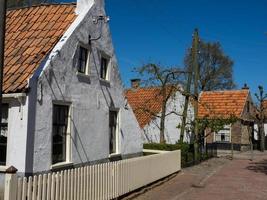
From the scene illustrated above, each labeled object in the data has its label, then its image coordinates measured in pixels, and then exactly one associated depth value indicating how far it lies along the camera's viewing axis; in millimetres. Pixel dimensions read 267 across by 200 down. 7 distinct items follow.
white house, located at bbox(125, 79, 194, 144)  31941
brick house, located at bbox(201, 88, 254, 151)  35844
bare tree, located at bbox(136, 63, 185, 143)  24906
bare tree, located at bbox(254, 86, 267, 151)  38188
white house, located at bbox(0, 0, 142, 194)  10750
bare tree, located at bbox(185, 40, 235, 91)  52188
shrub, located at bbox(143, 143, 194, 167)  21498
